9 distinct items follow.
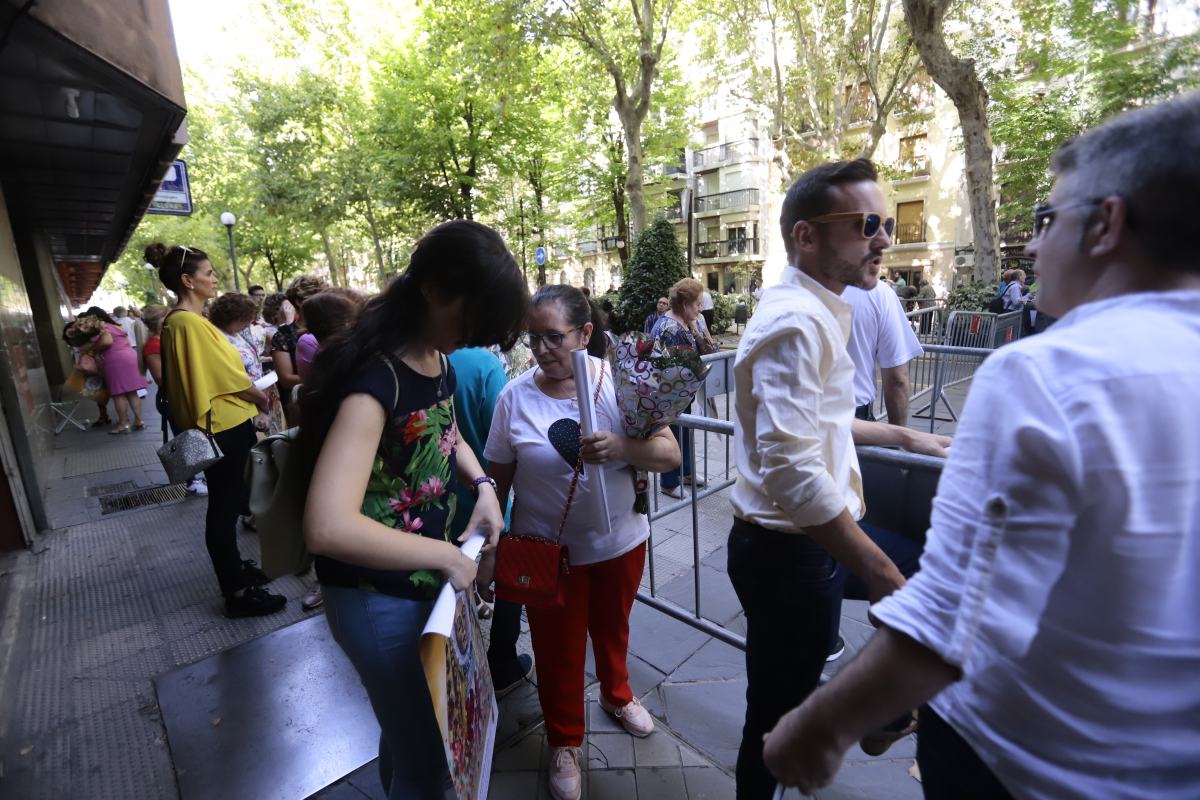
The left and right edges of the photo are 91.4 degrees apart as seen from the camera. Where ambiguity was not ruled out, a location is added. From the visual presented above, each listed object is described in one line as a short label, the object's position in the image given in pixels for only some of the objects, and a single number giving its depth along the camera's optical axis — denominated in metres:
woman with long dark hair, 1.40
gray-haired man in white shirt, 0.71
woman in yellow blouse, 3.37
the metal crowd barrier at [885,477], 1.95
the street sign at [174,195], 8.27
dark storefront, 3.12
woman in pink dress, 8.32
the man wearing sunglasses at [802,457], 1.42
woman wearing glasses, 2.18
